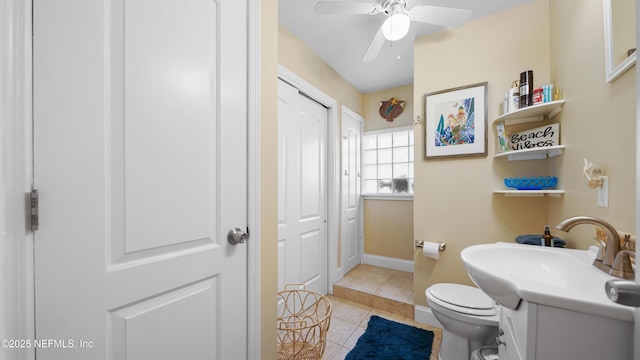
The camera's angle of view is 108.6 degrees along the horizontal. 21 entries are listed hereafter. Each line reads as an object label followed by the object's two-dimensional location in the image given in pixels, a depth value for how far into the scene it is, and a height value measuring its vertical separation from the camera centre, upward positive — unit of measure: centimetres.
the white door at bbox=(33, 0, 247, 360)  55 +1
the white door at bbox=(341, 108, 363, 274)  265 -13
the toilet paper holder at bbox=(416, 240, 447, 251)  184 -54
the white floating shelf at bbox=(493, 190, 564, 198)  136 -9
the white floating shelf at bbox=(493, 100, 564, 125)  137 +42
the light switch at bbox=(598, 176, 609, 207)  93 -6
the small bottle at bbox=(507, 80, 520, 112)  151 +53
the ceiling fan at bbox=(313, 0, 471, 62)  138 +102
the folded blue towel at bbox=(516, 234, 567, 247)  128 -36
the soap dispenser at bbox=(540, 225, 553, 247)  126 -33
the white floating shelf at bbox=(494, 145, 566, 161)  136 +17
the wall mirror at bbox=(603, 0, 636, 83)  79 +53
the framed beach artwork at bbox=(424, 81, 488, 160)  174 +46
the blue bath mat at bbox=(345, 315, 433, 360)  154 -118
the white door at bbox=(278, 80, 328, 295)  187 -10
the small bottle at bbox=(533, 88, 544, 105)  142 +51
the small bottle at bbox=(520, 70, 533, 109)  146 +57
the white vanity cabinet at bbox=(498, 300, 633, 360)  55 -40
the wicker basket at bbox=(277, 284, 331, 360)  119 -98
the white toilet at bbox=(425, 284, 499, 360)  129 -80
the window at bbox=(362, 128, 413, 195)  289 +23
